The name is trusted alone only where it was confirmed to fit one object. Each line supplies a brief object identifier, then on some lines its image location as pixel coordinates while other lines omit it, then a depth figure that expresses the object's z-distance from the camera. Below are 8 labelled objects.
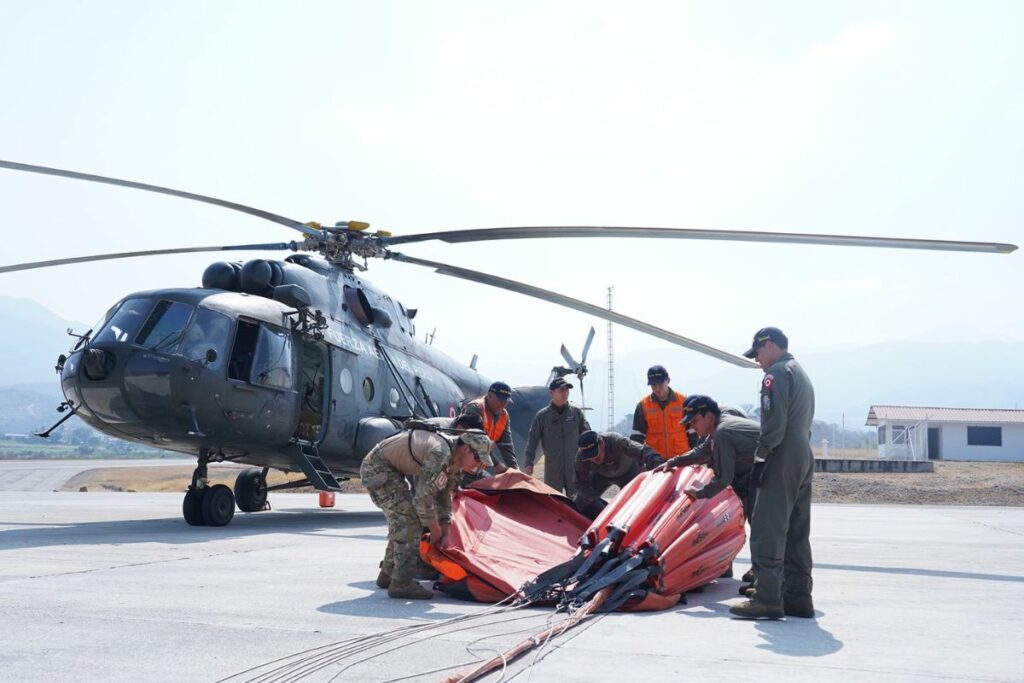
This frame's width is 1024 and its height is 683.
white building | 51.78
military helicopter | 11.08
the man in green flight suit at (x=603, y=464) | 9.20
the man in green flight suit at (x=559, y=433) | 10.90
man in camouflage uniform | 6.90
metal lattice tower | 57.41
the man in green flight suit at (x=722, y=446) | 6.85
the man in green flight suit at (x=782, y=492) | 6.15
